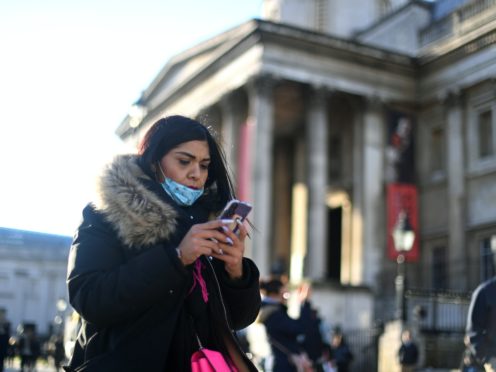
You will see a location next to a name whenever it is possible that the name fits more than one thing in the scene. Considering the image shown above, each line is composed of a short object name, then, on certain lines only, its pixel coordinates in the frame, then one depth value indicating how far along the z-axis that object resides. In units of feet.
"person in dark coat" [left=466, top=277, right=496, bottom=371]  20.10
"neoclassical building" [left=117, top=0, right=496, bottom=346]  91.71
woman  8.36
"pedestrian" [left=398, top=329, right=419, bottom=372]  53.57
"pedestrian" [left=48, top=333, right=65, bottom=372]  78.43
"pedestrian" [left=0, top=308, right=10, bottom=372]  49.11
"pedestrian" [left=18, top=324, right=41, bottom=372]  75.46
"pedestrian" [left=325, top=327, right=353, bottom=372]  59.82
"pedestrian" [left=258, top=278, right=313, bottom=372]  24.57
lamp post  57.67
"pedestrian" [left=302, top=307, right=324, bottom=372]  28.37
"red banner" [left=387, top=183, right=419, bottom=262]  96.48
